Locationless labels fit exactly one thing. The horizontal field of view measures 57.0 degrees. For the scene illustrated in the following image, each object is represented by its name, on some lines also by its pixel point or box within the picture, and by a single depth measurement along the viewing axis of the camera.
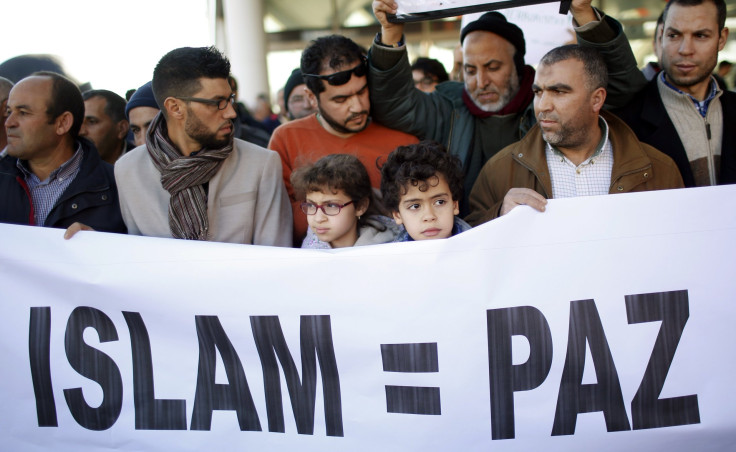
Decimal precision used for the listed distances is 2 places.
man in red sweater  3.41
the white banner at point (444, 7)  2.88
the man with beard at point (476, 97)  3.39
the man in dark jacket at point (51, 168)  3.15
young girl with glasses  2.93
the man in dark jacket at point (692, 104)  3.25
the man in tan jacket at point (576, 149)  3.00
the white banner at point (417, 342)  2.39
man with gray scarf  2.96
